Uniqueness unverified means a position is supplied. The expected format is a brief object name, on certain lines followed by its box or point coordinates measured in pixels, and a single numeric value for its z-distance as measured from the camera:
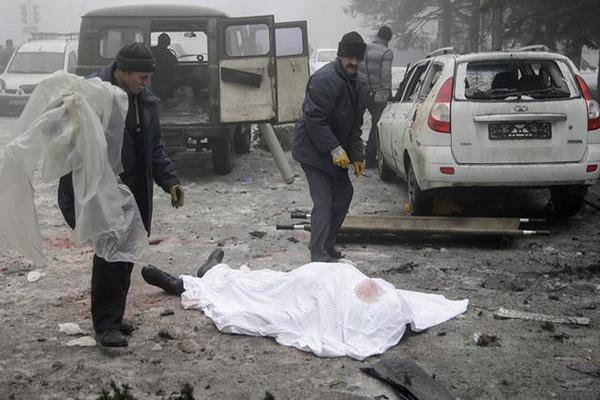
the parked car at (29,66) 19.06
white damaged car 6.89
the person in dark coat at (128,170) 4.39
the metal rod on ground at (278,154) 10.45
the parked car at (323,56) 26.63
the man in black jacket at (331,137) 5.75
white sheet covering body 4.46
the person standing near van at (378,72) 10.80
